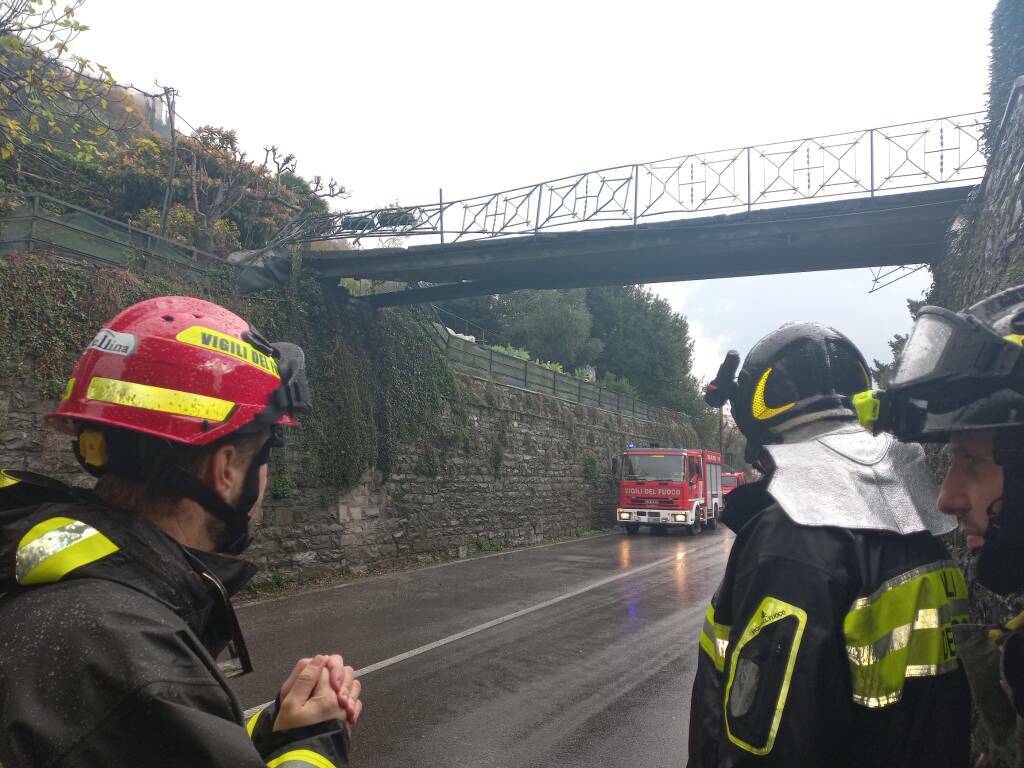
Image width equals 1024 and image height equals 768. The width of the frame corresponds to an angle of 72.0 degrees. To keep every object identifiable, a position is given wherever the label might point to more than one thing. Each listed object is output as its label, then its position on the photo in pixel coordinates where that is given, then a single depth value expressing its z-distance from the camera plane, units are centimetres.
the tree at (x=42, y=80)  723
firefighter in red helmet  112
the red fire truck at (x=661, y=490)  2323
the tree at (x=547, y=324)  3547
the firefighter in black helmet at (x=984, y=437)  135
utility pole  1134
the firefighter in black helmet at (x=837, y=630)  152
